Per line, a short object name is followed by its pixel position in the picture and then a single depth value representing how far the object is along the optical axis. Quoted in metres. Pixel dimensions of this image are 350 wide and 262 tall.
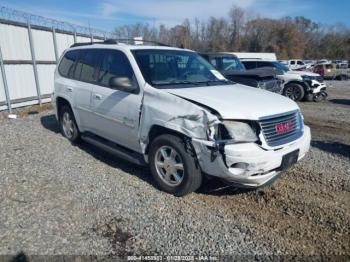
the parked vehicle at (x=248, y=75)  8.59
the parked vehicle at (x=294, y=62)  39.68
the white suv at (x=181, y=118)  3.35
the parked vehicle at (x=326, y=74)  28.08
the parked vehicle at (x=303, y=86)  12.33
